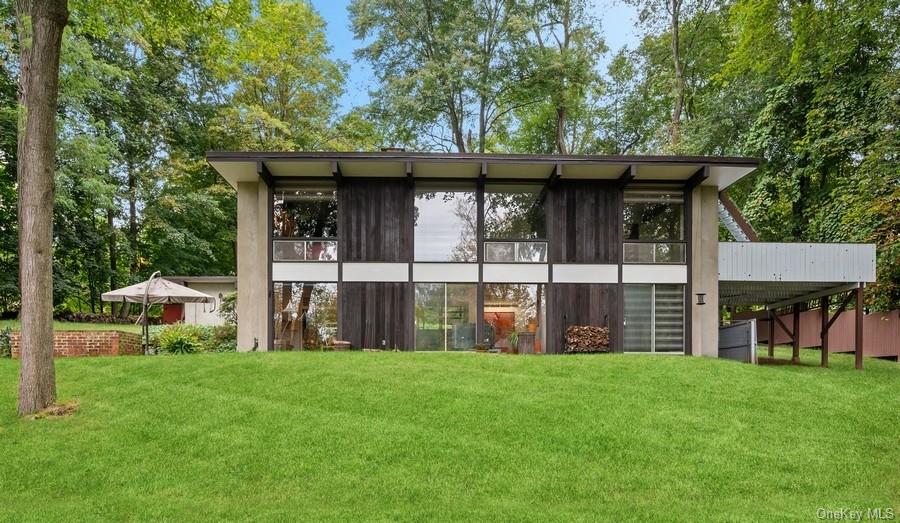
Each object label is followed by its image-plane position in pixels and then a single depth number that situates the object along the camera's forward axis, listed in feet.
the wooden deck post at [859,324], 44.01
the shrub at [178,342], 45.06
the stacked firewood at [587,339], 45.27
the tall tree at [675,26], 81.61
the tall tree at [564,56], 87.25
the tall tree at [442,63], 85.40
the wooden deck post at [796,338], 49.55
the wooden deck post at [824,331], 45.79
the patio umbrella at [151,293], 44.47
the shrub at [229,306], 60.90
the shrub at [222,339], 48.14
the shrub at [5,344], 40.42
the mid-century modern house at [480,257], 46.11
